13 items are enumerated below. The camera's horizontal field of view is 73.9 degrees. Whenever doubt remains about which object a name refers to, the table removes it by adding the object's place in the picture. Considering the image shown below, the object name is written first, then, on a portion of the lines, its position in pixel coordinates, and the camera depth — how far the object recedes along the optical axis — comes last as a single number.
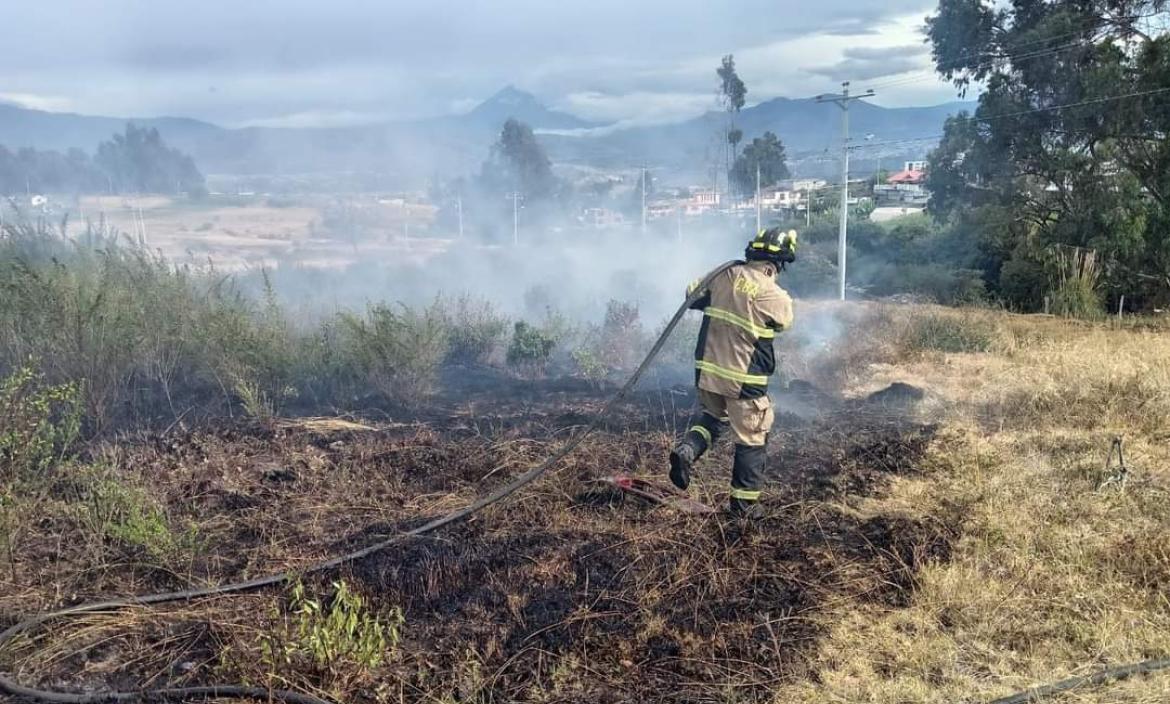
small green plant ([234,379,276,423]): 6.92
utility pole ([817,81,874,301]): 29.28
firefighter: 5.03
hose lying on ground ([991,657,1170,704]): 3.16
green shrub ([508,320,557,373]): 11.18
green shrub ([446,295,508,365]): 11.64
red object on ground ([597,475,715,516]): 5.11
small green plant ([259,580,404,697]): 3.22
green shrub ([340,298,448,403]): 8.39
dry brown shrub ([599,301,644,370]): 11.64
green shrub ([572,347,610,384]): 10.22
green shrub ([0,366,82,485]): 4.32
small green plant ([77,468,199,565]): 4.27
